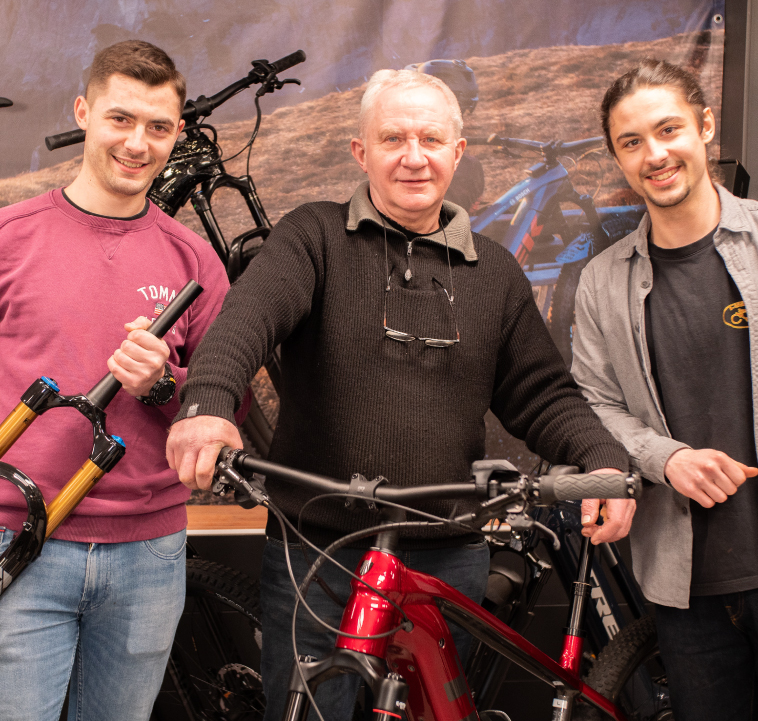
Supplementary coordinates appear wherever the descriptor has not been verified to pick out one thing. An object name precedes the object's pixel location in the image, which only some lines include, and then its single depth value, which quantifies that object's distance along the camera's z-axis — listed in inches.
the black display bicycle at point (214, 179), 94.2
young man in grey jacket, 60.1
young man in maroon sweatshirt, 52.6
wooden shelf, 96.3
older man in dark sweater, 57.3
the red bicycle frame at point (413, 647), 39.8
